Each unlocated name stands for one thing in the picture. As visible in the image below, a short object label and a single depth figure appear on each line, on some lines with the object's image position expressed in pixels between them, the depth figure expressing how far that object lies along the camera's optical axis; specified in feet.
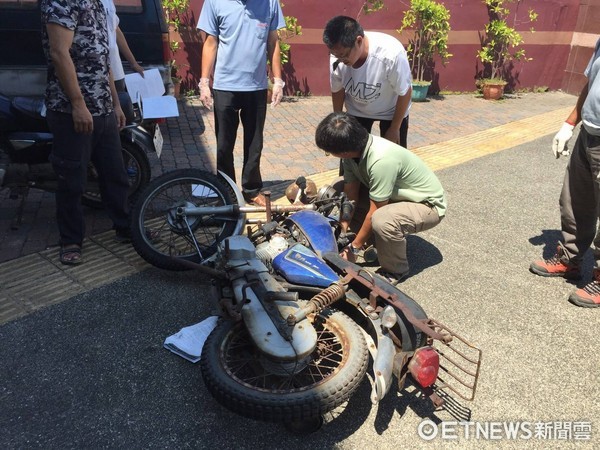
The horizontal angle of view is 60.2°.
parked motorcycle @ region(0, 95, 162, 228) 12.98
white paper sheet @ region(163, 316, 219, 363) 9.30
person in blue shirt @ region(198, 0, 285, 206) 13.61
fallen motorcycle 7.37
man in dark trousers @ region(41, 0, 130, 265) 10.21
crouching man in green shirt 10.67
